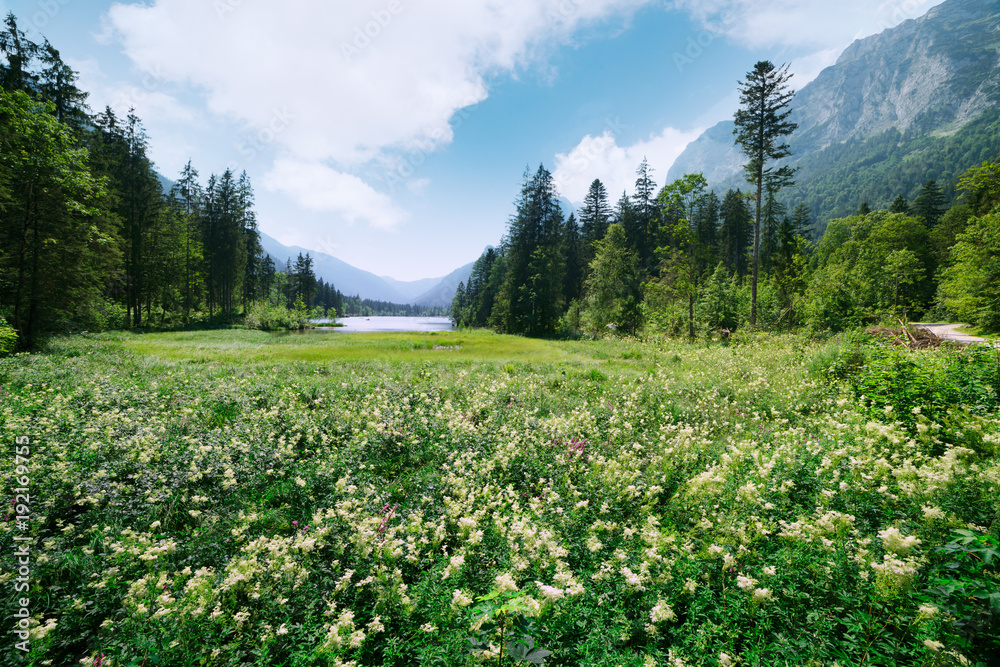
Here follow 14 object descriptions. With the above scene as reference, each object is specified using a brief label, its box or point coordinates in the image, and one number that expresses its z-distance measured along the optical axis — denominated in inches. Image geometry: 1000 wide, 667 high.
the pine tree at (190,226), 1871.3
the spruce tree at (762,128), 973.2
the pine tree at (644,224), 2267.5
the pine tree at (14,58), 887.7
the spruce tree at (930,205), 2203.5
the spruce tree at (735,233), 2400.3
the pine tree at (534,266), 1600.6
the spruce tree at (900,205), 2413.6
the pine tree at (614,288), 1312.7
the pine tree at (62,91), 1035.1
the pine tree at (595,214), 2303.2
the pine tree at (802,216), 2555.9
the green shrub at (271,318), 1934.1
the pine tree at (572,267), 2240.4
